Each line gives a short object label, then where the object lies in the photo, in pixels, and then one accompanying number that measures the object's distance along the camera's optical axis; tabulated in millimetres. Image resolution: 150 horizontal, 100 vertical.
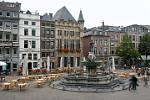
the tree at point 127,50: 33798
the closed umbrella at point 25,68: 20507
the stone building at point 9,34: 26352
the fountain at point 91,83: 13060
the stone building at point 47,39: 28834
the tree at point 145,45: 35876
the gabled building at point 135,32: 38070
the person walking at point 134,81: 13089
